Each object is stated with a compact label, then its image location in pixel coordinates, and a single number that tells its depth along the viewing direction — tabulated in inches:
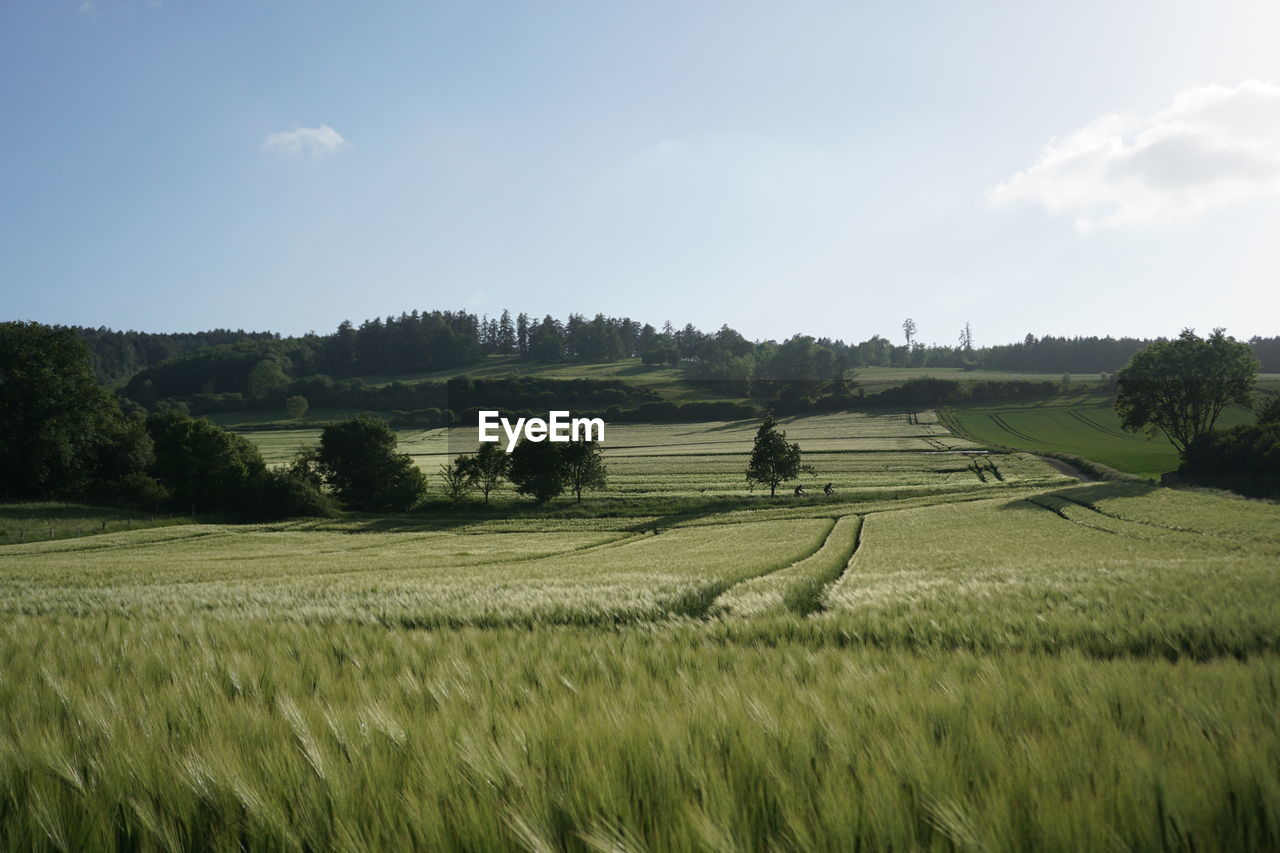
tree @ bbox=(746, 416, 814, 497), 2481.5
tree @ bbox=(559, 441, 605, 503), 2454.5
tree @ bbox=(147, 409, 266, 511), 2207.2
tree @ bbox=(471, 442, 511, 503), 2475.4
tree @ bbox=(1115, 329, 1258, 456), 2121.1
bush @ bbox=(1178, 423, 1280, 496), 1727.4
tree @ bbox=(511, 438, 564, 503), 2399.1
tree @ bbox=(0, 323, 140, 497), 1897.1
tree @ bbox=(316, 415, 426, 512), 2407.7
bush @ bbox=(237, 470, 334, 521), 2134.6
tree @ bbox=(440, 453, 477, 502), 2501.2
